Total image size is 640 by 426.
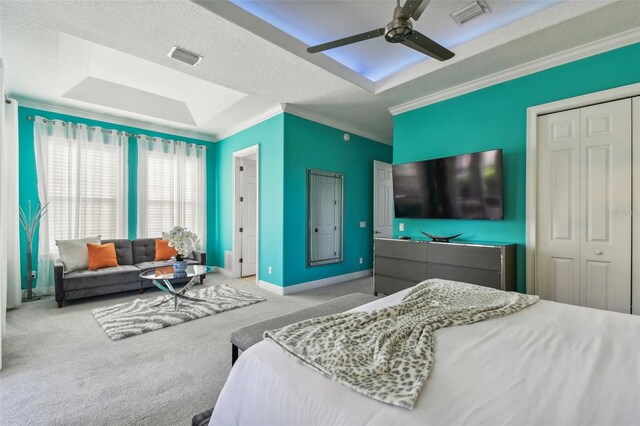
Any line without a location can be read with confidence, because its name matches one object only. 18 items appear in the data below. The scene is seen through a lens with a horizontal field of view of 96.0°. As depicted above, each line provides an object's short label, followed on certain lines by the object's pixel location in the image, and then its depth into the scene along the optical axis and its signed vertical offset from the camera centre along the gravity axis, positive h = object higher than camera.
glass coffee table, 3.40 -0.77
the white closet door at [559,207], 2.80 +0.00
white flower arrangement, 3.60 -0.37
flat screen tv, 3.19 +0.26
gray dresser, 2.90 -0.62
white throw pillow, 3.87 -0.59
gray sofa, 3.64 -0.85
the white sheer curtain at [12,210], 3.36 +0.02
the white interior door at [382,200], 5.66 +0.18
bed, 0.79 -0.56
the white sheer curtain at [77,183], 4.12 +0.43
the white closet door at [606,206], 2.55 +0.01
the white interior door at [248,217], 5.54 -0.13
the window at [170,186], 5.05 +0.45
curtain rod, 4.14 +1.30
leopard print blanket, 0.93 -0.55
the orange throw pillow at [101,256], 4.04 -0.64
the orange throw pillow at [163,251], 4.77 -0.67
